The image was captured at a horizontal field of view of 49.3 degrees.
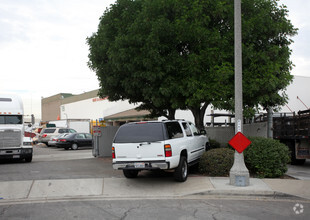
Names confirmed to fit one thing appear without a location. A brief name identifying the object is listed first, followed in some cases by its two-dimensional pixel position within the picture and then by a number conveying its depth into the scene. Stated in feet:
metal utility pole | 30.27
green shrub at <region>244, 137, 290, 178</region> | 34.88
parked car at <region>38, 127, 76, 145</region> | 106.75
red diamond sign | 30.40
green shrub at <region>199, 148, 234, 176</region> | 35.47
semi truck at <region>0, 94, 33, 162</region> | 50.72
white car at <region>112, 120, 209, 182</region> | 30.35
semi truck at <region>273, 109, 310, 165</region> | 44.90
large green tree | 39.83
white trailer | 125.84
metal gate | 60.95
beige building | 121.27
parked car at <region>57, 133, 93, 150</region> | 90.02
